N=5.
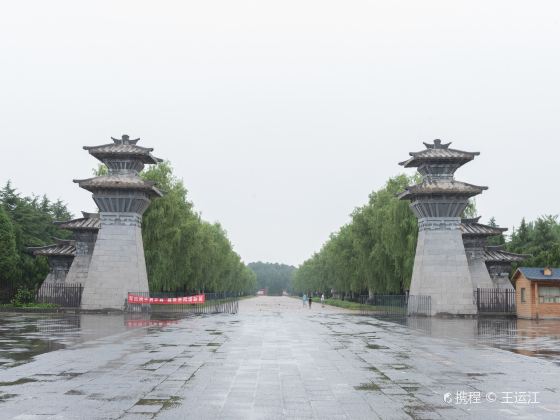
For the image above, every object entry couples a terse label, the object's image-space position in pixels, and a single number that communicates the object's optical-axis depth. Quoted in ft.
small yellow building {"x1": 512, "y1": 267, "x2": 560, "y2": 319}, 122.01
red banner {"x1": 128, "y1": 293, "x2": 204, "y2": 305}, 130.62
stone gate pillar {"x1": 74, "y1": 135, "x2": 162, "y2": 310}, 131.03
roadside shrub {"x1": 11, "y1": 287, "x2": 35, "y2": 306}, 139.80
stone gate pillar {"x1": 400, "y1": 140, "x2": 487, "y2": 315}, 132.16
